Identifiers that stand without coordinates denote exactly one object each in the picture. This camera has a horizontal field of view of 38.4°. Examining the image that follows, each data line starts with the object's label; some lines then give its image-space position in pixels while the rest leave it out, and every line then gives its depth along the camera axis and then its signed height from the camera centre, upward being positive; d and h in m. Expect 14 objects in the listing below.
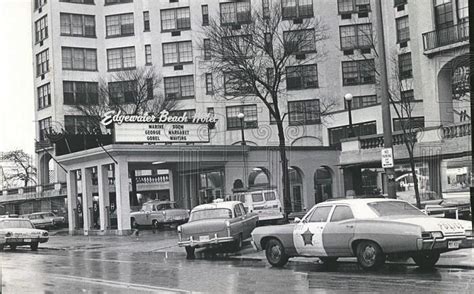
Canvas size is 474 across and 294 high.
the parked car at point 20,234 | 25.70 -1.70
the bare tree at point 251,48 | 29.09 +5.84
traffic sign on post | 15.59 +0.28
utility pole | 15.66 +1.61
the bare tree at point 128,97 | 47.47 +6.23
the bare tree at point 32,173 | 54.41 +1.27
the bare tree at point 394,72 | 25.26 +5.86
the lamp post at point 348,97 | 28.15 +3.07
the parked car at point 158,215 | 35.31 -1.71
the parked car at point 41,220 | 43.47 -2.06
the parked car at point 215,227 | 19.67 -1.41
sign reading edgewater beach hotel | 32.12 +2.63
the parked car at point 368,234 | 12.57 -1.24
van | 28.44 -1.11
